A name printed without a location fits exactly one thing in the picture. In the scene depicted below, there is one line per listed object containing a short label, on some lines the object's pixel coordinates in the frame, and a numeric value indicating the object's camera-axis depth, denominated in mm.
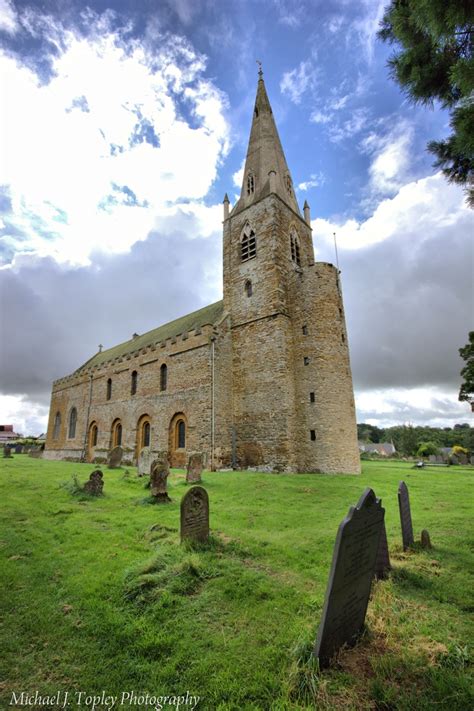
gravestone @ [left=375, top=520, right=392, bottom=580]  4703
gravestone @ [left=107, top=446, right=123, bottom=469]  17906
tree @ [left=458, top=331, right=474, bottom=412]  26359
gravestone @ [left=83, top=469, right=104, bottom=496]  9852
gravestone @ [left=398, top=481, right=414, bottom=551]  5848
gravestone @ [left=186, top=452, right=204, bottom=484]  12227
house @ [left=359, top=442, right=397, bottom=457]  70644
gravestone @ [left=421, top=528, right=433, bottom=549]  5801
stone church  16953
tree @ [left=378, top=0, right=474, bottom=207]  4215
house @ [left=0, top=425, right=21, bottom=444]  69188
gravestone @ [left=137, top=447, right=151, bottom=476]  13953
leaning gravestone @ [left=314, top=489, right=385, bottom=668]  3012
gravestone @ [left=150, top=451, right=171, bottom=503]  9070
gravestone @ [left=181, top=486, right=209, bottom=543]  5684
